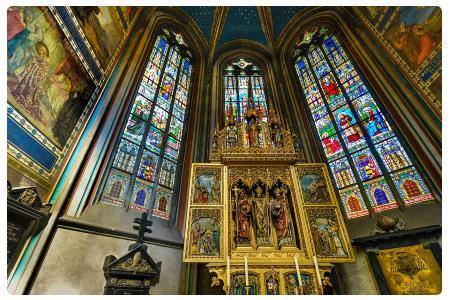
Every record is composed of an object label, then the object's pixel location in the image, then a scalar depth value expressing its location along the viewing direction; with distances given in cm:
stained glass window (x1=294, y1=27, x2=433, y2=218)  633
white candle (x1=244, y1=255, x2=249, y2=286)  371
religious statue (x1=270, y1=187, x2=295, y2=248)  489
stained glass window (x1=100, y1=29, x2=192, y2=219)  647
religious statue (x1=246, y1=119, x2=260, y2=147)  638
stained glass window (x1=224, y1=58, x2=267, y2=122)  1132
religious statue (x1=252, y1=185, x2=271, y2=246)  488
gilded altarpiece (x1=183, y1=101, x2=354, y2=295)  414
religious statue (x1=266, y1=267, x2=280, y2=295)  398
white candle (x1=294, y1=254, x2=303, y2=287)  378
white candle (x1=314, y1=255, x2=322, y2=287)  385
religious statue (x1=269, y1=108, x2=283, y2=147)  641
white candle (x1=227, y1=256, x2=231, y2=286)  383
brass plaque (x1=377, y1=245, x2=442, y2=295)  466
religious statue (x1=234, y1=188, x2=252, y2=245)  488
